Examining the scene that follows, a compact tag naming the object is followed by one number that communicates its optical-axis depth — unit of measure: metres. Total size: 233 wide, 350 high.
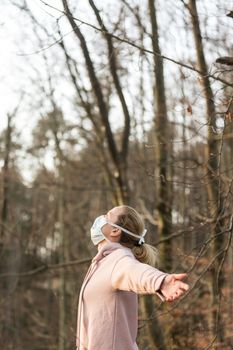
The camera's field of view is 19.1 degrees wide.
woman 3.62
